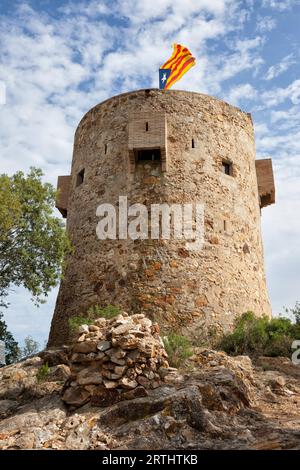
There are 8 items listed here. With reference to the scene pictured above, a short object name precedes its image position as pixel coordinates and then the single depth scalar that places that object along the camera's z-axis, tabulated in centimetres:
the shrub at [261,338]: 1227
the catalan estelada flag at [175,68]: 1688
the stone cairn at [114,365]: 850
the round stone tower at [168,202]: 1302
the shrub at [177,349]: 992
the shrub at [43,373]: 1021
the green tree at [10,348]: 1538
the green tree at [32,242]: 1226
